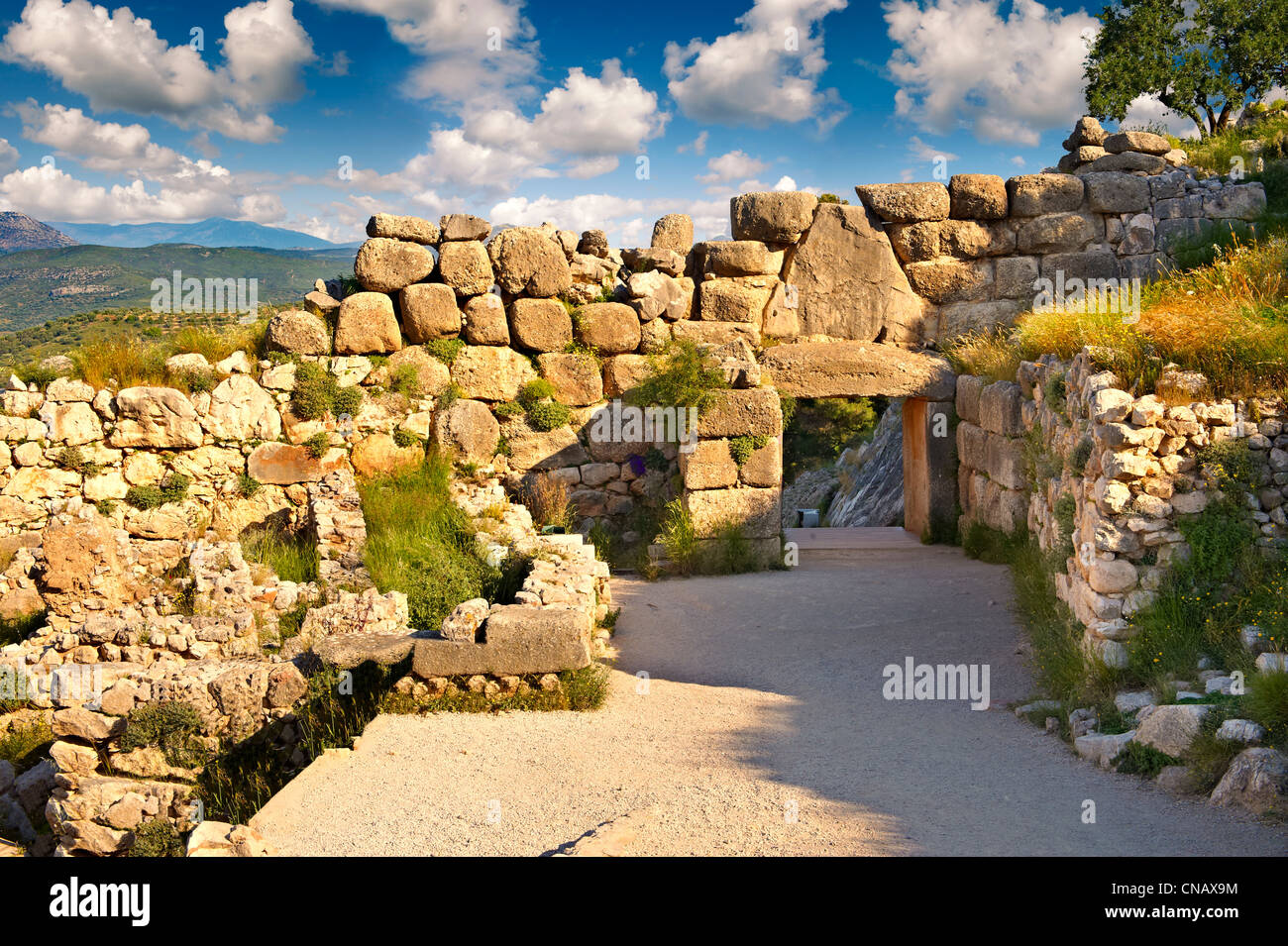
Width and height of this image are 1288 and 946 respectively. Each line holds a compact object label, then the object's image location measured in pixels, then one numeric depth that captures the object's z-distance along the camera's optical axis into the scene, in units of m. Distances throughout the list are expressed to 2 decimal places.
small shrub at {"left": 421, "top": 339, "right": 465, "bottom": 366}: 11.29
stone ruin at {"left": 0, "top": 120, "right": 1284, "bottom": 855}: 6.64
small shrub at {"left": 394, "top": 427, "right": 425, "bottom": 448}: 11.00
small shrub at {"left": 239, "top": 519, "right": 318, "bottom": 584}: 9.31
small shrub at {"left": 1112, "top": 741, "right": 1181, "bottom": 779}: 4.98
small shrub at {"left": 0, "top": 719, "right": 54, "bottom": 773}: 7.10
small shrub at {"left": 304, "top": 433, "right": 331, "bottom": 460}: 10.55
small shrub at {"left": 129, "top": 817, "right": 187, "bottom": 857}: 5.65
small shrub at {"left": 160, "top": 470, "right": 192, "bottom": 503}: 9.98
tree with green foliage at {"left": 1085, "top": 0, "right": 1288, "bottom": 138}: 16.47
